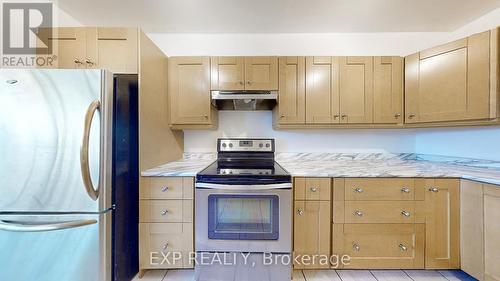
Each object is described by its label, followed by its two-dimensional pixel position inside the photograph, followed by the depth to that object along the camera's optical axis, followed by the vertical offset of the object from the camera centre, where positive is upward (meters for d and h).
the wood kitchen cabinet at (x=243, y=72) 2.14 +0.68
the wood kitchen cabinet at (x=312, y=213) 1.71 -0.58
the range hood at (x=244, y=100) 2.02 +0.40
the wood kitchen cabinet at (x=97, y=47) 1.65 +0.72
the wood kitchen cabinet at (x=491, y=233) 1.41 -0.62
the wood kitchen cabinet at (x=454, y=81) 1.61 +0.50
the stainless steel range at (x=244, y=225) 1.61 -0.65
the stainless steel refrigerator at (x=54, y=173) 1.29 -0.21
